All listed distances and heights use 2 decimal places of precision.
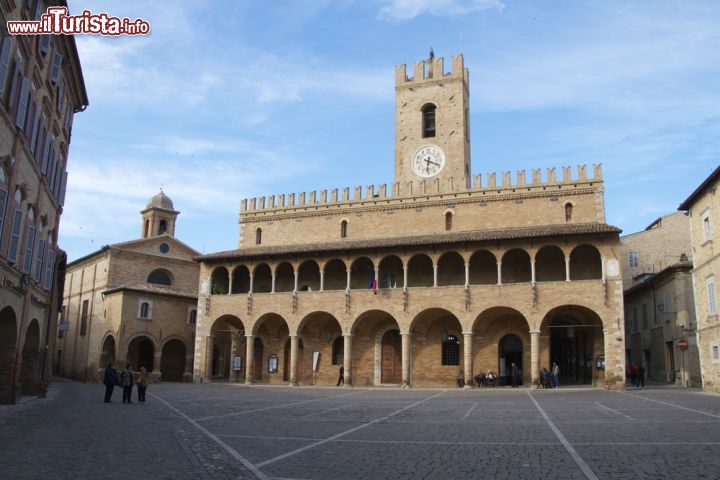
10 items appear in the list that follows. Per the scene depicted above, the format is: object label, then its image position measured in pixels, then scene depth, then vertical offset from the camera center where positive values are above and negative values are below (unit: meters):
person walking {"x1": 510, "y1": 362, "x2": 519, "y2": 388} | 30.31 -0.65
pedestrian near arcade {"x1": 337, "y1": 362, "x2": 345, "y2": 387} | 34.16 -1.02
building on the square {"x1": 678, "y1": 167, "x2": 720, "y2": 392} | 23.39 +3.54
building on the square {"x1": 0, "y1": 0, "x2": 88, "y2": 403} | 14.96 +4.64
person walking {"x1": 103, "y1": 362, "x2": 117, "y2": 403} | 20.41 -0.85
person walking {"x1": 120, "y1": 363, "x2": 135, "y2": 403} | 20.02 -0.87
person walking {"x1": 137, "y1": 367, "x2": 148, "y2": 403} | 20.67 -0.99
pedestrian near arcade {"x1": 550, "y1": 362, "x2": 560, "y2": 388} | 29.35 -0.60
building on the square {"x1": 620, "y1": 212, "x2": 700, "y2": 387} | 29.53 +3.06
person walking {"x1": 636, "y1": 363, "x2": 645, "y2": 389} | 28.53 -0.55
